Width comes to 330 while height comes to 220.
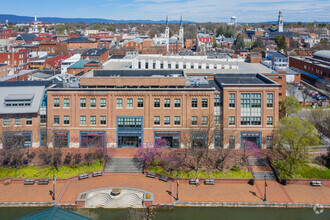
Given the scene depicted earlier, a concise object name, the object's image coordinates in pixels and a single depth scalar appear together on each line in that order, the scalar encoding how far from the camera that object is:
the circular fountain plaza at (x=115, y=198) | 38.03
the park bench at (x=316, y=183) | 42.03
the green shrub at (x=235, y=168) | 45.28
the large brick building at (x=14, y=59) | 112.69
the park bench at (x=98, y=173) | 44.44
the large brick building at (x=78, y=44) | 167.75
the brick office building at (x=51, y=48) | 155.12
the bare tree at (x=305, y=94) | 83.08
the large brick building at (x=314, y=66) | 104.28
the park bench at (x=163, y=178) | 43.06
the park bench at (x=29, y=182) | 42.53
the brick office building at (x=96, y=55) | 114.55
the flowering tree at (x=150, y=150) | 46.19
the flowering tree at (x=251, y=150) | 48.52
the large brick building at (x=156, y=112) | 52.31
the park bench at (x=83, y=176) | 43.72
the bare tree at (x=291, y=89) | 84.71
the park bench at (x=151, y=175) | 44.16
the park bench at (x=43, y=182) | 42.53
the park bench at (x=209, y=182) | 42.50
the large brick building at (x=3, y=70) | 90.75
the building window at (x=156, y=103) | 52.62
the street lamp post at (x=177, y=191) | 38.53
